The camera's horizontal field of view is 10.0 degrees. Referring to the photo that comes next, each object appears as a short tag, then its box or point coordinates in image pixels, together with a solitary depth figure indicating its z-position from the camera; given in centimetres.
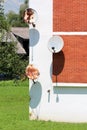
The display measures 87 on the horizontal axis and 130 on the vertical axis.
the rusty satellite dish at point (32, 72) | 1496
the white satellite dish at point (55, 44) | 1461
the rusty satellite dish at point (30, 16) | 1506
